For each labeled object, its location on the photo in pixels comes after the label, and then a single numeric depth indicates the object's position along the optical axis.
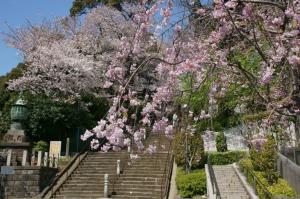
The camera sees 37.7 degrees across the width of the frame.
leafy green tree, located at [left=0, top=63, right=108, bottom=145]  24.53
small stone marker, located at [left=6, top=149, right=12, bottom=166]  19.94
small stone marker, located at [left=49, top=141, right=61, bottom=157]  23.03
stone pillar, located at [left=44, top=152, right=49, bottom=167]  20.91
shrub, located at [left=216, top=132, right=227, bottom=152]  26.42
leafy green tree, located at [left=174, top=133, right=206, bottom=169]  21.17
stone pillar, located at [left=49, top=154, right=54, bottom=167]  21.81
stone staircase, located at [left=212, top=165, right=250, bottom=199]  16.35
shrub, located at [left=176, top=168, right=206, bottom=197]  18.00
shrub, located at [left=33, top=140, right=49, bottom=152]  23.20
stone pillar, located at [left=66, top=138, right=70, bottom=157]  24.46
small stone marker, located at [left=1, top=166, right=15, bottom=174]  18.00
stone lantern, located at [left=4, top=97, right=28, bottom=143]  21.89
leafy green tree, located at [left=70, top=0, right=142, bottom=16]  35.34
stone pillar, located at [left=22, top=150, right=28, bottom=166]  20.08
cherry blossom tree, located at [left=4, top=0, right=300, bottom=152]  5.34
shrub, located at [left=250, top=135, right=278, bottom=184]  16.83
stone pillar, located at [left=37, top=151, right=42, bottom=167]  20.32
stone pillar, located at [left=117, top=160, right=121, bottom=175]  21.35
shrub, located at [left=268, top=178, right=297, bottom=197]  13.47
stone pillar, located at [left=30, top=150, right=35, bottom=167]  20.39
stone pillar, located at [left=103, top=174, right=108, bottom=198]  18.66
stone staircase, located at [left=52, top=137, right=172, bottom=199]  19.25
